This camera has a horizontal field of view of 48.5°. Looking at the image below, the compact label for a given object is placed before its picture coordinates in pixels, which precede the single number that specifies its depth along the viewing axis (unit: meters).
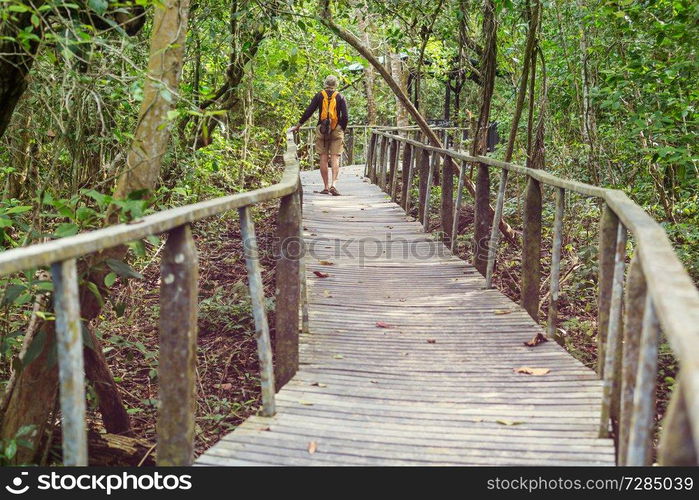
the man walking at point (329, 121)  10.80
